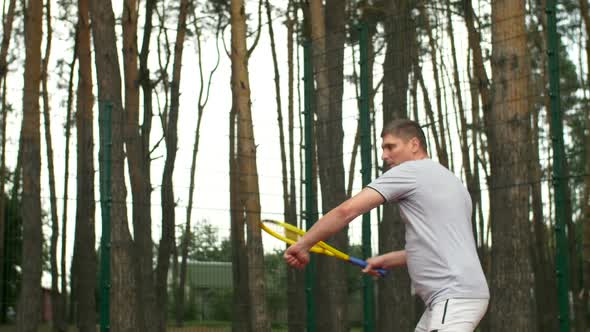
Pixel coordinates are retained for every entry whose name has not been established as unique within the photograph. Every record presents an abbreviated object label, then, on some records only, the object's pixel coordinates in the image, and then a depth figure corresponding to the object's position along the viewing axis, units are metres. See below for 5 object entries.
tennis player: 5.11
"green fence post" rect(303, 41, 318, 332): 10.63
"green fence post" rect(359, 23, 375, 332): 10.05
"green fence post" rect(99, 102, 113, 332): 9.86
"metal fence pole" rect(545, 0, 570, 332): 8.27
